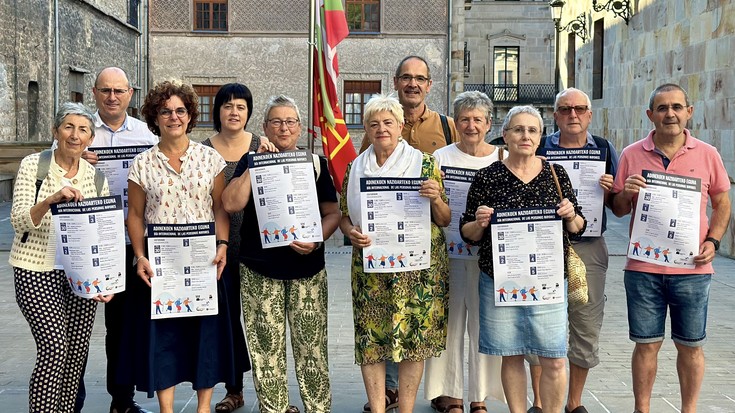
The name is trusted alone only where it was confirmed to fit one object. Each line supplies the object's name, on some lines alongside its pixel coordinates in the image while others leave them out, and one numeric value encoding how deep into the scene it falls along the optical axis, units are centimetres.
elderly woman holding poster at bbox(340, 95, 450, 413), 536
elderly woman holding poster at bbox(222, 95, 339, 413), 545
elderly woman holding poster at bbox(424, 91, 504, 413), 571
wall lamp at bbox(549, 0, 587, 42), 2488
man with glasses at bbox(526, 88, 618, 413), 568
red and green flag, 968
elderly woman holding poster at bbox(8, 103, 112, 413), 505
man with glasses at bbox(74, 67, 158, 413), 553
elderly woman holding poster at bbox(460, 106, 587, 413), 511
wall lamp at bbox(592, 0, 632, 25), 2041
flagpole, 1045
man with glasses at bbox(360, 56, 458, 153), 621
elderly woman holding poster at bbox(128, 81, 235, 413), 525
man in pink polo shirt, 543
